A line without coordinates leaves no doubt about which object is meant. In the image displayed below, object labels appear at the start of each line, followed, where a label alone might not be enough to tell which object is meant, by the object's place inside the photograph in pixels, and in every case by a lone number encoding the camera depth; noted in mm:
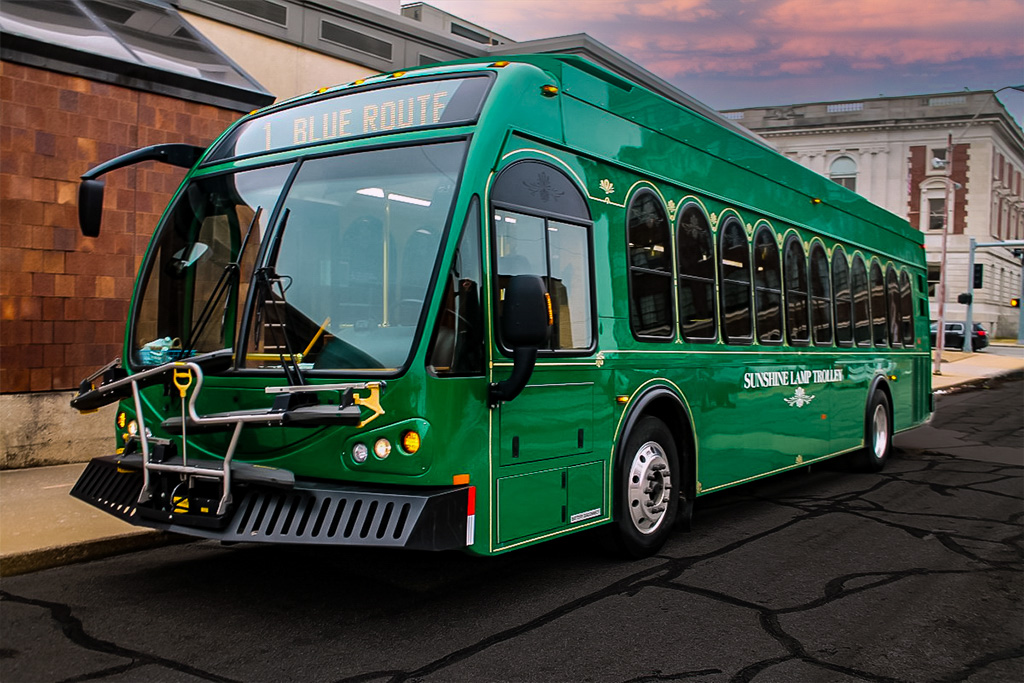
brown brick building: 8680
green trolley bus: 4461
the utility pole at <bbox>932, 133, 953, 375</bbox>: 28766
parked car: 43188
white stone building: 55500
